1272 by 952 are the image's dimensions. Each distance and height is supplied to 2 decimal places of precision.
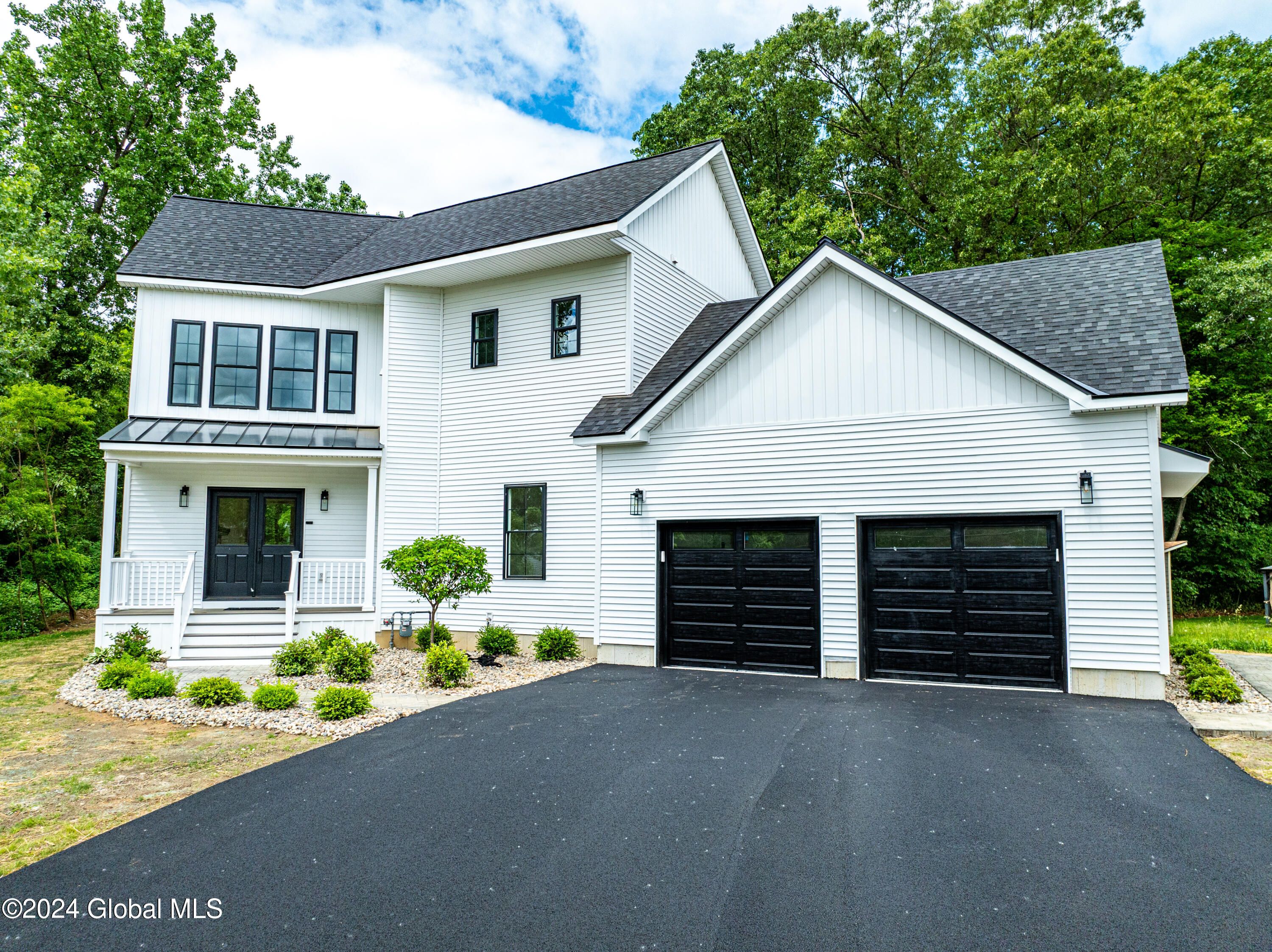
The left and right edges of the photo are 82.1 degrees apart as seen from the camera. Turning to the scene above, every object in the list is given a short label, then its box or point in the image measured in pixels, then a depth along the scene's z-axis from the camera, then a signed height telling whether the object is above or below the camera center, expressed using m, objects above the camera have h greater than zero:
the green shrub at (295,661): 10.20 -1.76
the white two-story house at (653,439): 8.78 +1.45
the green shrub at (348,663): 9.70 -1.70
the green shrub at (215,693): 8.39 -1.83
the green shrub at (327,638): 11.02 -1.59
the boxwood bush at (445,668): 9.50 -1.72
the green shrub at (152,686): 8.85 -1.84
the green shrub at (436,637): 12.34 -1.70
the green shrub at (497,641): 11.67 -1.68
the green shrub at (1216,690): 8.22 -1.71
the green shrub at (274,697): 8.14 -1.81
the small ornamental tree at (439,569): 10.45 -0.48
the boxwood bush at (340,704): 7.75 -1.79
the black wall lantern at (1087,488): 8.44 +0.58
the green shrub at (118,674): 9.51 -1.82
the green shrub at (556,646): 11.39 -1.71
